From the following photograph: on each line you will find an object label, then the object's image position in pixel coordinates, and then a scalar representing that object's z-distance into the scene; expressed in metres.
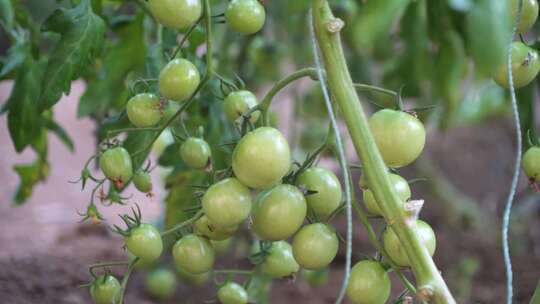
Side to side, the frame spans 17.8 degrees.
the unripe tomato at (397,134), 0.82
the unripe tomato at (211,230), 0.86
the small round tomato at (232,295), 0.91
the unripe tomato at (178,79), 0.87
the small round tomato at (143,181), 0.91
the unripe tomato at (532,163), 0.86
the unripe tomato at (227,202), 0.82
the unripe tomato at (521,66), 0.87
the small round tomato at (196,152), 0.90
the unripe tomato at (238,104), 0.88
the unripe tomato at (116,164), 0.88
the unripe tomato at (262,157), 0.81
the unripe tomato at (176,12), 0.85
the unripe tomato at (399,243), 0.82
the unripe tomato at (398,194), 0.83
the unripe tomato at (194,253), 0.87
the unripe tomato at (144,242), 0.86
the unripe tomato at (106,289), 0.88
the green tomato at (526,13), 0.88
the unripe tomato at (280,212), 0.82
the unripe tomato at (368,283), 0.82
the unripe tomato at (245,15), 0.88
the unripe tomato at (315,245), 0.83
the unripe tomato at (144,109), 0.88
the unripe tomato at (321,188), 0.85
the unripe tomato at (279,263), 0.90
